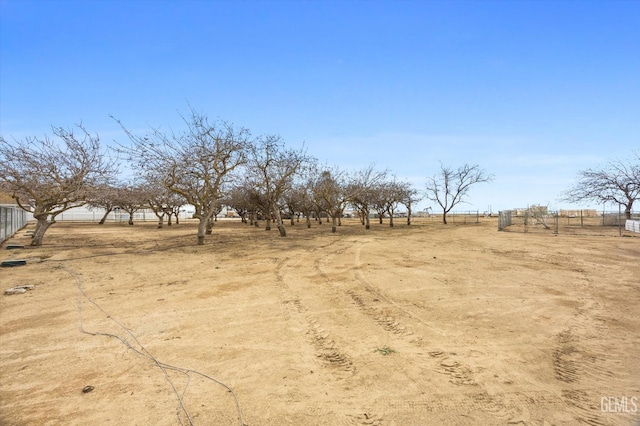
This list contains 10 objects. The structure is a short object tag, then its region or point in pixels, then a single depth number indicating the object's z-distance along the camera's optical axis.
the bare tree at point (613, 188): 30.41
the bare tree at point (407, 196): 37.15
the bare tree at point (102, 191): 17.54
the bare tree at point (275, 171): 20.03
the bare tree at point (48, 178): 15.36
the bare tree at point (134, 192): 22.98
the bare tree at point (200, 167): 15.12
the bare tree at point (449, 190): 40.19
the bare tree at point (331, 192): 27.37
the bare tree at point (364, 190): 30.03
